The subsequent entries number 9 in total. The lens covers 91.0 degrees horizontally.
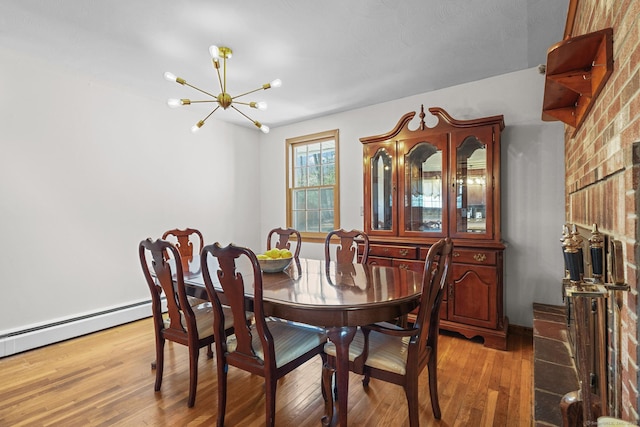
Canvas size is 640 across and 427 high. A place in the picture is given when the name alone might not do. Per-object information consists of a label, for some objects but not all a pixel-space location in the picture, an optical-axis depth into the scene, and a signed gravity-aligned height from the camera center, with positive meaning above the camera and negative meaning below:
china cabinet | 2.77 +0.13
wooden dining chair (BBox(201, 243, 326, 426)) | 1.60 -0.71
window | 4.37 +0.50
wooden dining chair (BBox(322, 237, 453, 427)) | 1.55 -0.70
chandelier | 2.22 +0.97
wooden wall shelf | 1.16 +0.67
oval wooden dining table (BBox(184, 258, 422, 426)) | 1.50 -0.41
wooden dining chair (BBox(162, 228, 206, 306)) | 2.84 -0.29
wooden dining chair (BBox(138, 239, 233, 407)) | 1.93 -0.68
